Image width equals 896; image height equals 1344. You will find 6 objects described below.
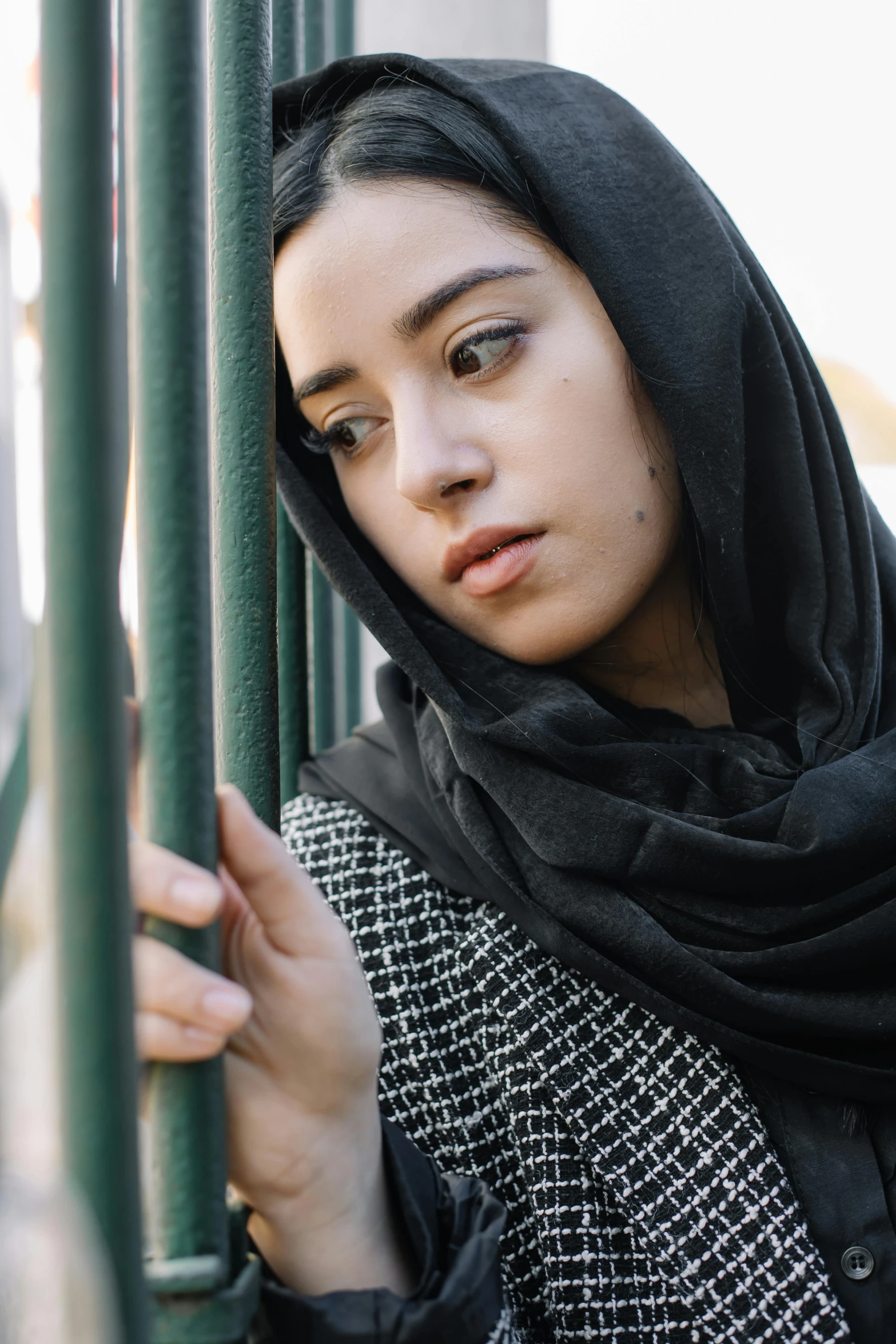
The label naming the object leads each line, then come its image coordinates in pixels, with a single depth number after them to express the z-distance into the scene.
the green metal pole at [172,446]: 0.70
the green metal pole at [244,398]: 0.77
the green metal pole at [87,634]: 0.61
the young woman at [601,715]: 0.90
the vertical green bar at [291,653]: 1.03
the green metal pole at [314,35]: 1.07
